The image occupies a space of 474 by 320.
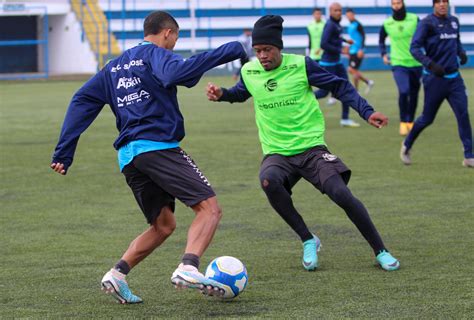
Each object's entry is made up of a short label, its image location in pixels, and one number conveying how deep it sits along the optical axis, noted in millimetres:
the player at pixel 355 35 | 27706
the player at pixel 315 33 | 24812
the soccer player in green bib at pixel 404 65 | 16688
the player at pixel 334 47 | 18766
